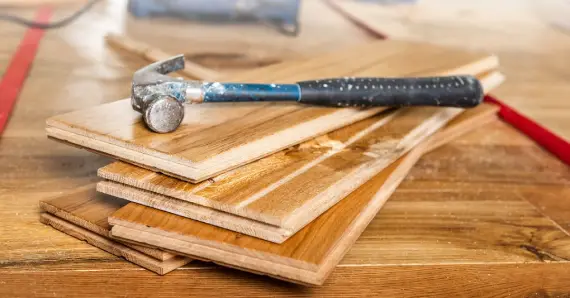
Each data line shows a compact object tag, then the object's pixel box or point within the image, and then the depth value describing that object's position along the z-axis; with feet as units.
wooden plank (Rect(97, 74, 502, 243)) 2.95
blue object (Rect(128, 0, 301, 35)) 8.58
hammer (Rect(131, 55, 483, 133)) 3.38
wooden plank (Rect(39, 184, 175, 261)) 3.20
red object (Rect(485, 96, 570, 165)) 4.98
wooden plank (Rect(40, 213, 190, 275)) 3.05
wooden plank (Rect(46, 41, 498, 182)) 3.15
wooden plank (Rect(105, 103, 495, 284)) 2.83
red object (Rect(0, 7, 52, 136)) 4.93
